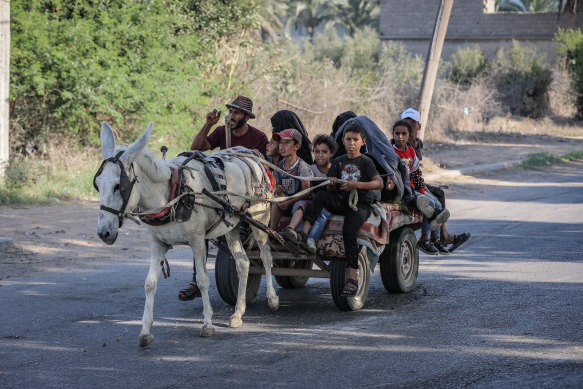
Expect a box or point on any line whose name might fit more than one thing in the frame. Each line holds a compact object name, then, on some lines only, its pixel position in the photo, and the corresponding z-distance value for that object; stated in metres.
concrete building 42.09
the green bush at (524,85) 35.94
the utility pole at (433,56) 20.41
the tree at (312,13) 75.12
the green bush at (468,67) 36.81
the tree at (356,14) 72.25
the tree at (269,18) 40.78
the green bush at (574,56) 34.88
